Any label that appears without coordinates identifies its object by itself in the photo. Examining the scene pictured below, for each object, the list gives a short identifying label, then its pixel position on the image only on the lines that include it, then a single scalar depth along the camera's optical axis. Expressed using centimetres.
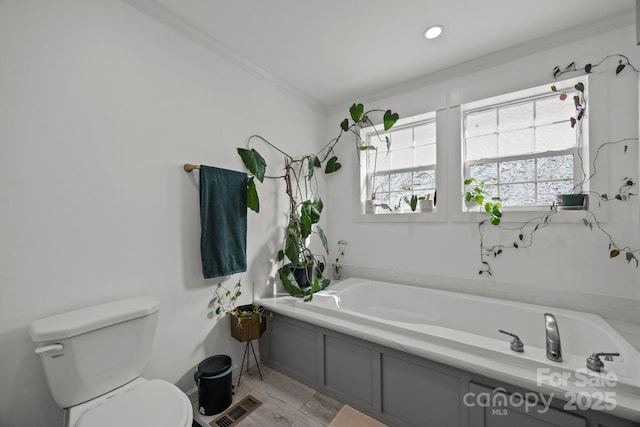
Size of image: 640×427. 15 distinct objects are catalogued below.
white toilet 108
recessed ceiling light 180
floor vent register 159
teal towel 182
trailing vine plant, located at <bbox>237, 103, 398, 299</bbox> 215
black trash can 165
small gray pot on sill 177
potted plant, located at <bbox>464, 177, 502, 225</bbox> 201
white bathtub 108
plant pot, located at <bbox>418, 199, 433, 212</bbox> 244
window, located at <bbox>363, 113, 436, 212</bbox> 259
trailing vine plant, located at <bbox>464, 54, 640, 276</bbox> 168
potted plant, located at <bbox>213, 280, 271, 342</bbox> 191
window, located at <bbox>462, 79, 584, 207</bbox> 197
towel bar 175
